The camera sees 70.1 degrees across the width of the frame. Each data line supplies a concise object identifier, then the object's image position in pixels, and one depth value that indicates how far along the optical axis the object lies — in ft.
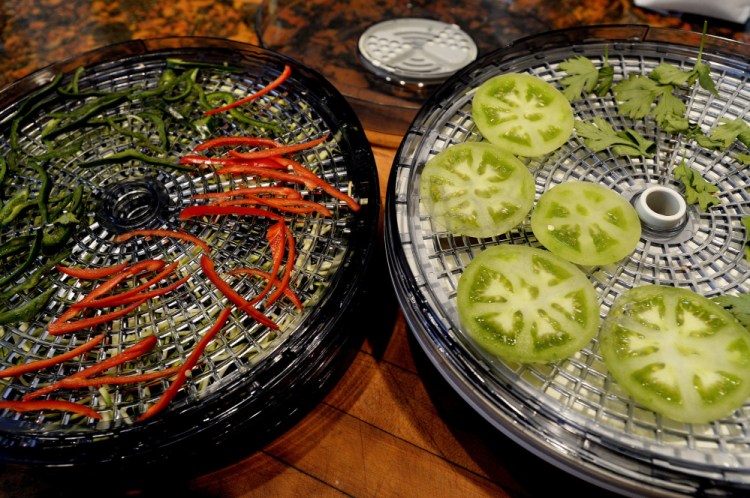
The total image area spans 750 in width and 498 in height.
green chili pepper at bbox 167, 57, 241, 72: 1.43
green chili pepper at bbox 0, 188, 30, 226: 1.20
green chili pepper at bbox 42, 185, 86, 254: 1.14
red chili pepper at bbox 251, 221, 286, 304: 1.05
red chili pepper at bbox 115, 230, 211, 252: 1.12
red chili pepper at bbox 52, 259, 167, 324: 1.05
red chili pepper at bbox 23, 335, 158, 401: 0.97
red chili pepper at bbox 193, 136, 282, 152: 1.26
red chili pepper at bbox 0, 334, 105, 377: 0.99
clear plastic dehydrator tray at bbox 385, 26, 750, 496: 0.82
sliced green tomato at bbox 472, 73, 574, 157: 1.15
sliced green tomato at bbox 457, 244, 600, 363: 0.90
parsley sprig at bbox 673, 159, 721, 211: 1.08
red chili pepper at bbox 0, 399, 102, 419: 0.95
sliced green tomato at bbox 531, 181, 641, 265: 1.01
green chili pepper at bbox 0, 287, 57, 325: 1.05
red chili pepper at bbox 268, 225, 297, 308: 1.05
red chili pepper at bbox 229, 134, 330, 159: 1.22
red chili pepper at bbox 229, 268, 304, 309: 1.05
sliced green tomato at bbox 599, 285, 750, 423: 0.83
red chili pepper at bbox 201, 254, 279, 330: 1.02
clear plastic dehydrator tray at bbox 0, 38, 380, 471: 0.95
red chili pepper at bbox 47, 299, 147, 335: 1.03
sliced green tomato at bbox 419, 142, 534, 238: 1.05
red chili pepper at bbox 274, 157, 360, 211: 1.15
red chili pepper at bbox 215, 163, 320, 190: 1.18
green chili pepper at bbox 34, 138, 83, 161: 1.28
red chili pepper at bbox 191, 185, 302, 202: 1.17
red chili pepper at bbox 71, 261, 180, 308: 1.05
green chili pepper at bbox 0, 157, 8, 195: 1.25
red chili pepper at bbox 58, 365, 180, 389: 0.97
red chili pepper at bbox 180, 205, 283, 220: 1.15
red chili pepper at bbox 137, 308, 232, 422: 0.94
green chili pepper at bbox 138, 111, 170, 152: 1.30
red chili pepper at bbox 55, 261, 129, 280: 1.10
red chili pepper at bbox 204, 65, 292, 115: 1.34
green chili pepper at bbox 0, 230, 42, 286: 1.11
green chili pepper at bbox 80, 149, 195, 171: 1.26
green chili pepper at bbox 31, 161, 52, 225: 1.17
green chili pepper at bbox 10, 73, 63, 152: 1.33
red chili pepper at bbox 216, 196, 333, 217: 1.15
